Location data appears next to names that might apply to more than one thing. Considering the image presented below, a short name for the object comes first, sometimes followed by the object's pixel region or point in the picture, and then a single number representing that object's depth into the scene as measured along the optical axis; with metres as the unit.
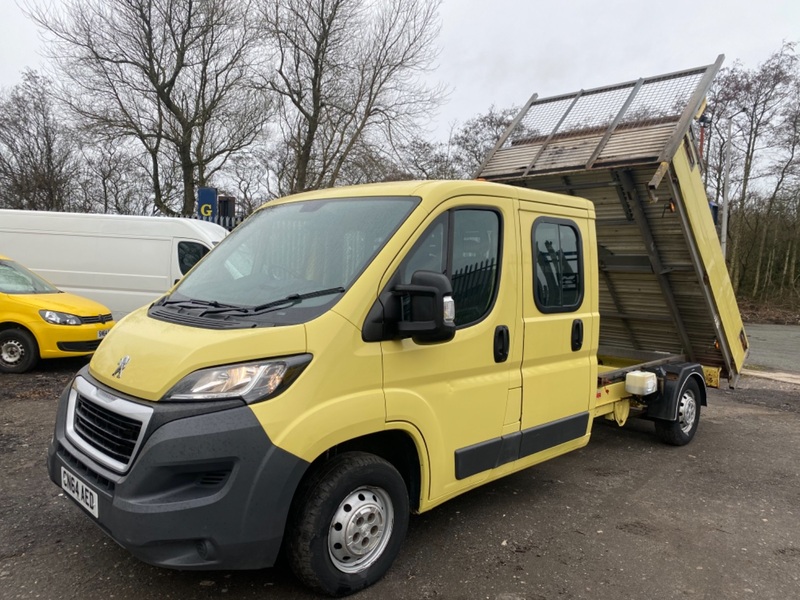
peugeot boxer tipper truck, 2.46
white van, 9.91
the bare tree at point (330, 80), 19.20
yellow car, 7.58
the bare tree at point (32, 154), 26.66
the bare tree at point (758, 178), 26.27
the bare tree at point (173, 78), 18.61
